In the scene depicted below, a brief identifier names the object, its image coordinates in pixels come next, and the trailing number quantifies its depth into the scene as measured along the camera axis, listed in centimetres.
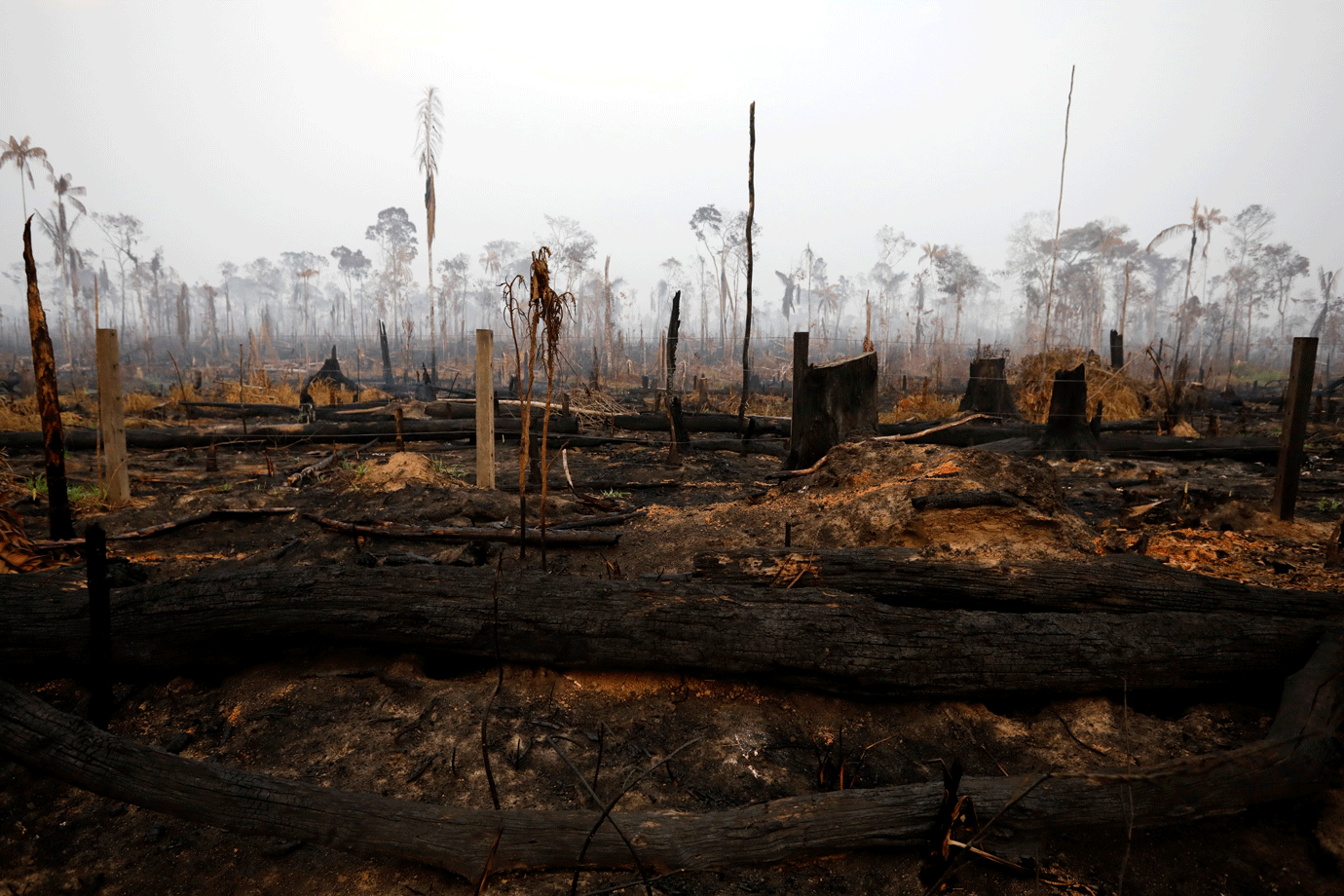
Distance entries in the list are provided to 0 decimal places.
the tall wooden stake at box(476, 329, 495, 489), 597
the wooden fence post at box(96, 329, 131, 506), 548
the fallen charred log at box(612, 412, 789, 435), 1096
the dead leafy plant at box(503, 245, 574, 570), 303
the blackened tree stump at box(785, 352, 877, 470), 646
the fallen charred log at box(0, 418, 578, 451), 870
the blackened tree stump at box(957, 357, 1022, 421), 1091
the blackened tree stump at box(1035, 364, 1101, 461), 804
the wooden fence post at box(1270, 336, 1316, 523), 464
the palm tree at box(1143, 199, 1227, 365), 3412
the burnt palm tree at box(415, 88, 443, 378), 3203
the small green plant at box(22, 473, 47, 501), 619
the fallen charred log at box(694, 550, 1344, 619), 293
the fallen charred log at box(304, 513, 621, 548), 463
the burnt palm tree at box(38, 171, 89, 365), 3447
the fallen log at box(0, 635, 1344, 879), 181
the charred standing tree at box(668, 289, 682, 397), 1062
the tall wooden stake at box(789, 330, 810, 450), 668
